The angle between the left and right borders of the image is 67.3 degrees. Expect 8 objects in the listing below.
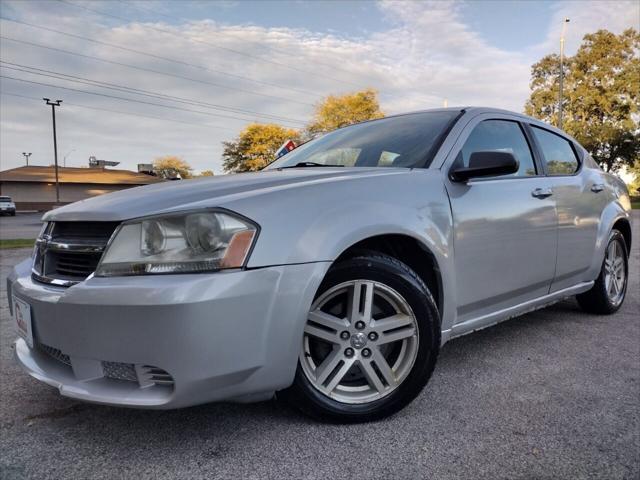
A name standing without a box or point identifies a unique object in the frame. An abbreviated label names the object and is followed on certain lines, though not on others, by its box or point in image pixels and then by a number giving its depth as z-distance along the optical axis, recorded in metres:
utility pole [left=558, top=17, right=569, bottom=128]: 23.30
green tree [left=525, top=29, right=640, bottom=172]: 35.72
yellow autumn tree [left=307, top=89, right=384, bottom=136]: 45.56
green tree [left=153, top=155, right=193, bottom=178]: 87.46
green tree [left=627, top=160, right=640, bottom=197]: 39.62
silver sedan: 1.65
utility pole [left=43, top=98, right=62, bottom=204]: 35.88
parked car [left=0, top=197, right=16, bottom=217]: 33.34
